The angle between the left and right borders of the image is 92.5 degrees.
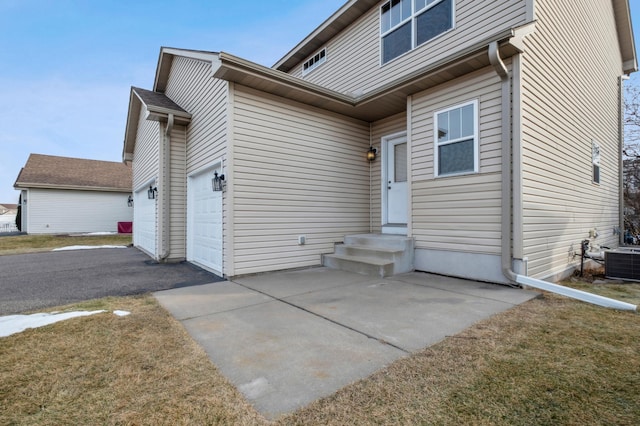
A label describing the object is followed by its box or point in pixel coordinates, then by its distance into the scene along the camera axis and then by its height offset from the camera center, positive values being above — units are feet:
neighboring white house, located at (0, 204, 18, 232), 79.94 -2.69
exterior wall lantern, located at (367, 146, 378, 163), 24.39 +4.66
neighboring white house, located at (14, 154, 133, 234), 54.34 +2.81
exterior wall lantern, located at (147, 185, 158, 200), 26.67 +1.68
